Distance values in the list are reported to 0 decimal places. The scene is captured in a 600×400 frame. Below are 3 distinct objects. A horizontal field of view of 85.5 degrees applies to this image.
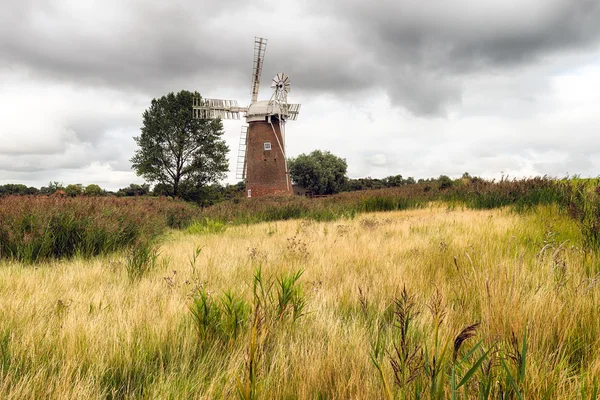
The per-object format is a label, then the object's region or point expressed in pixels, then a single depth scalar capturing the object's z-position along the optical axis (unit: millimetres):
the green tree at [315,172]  60688
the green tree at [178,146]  31125
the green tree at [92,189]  34938
